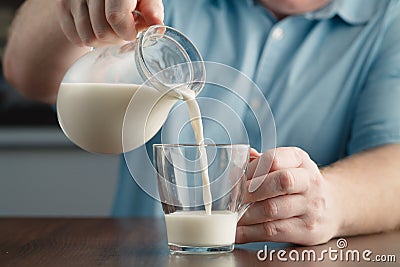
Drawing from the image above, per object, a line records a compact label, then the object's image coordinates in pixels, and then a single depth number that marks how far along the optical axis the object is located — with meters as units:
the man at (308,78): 0.96
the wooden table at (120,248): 0.82
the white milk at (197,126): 0.81
